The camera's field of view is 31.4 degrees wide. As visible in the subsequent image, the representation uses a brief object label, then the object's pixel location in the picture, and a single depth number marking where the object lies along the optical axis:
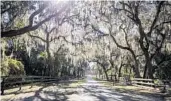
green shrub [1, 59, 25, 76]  22.74
